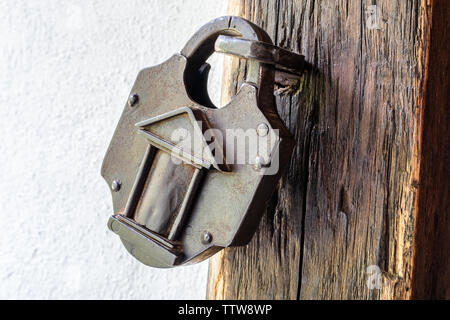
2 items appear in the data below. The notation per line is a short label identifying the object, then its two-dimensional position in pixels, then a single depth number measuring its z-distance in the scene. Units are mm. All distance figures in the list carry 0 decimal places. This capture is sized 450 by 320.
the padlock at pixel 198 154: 534
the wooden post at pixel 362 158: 551
